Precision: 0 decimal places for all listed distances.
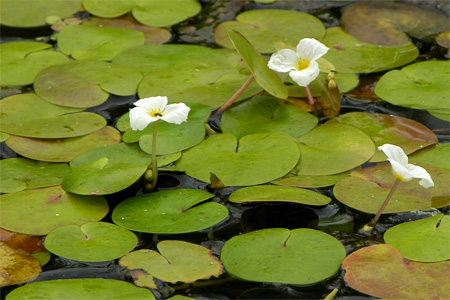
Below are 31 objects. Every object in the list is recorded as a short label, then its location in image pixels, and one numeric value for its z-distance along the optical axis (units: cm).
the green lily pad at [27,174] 414
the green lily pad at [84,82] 500
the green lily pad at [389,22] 583
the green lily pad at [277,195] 378
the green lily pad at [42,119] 461
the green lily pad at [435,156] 431
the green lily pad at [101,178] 390
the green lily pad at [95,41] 567
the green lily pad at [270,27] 581
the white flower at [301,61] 447
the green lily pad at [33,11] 621
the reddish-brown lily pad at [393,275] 331
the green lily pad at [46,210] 380
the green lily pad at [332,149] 423
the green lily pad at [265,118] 461
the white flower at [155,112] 376
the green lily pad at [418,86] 494
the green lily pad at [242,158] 412
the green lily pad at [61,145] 442
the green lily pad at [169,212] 370
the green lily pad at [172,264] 342
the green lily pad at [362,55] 542
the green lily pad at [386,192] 391
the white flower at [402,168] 349
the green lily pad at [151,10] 622
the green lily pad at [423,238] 355
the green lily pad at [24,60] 534
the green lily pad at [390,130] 447
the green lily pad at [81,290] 326
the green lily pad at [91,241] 355
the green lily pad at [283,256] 339
